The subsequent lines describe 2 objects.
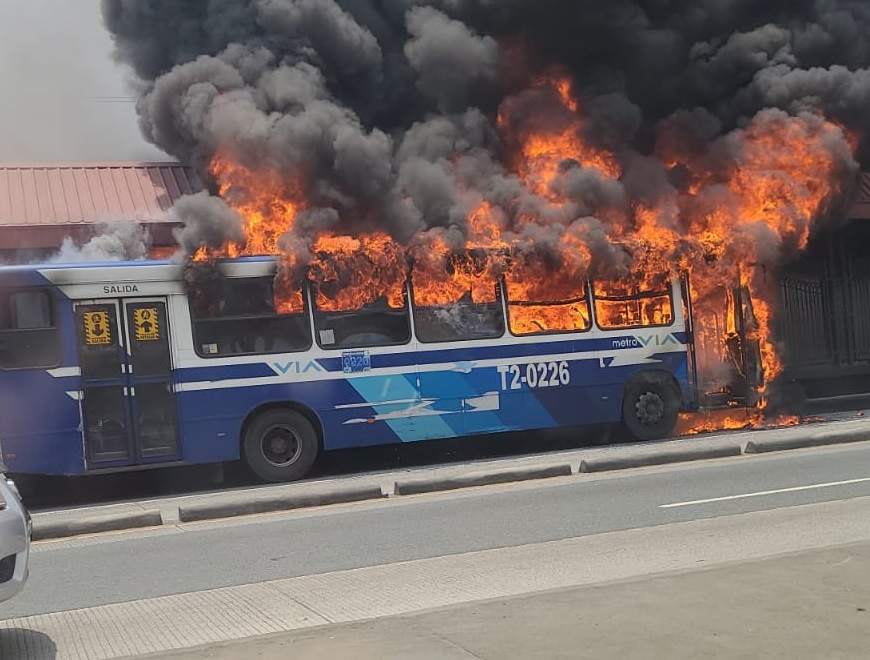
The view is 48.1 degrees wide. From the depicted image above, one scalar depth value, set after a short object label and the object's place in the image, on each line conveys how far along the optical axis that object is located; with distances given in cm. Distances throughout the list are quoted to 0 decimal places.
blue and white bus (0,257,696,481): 1085
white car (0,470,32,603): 484
